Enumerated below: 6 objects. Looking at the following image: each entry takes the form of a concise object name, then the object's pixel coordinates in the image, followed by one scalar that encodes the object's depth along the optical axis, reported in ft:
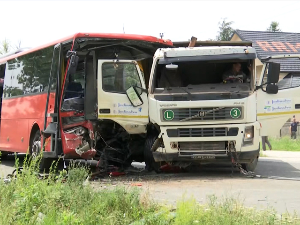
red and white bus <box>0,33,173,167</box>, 37.29
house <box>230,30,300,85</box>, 136.26
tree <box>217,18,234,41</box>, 260.01
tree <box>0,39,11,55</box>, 158.32
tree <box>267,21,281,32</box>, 266.26
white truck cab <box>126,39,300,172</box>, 35.45
